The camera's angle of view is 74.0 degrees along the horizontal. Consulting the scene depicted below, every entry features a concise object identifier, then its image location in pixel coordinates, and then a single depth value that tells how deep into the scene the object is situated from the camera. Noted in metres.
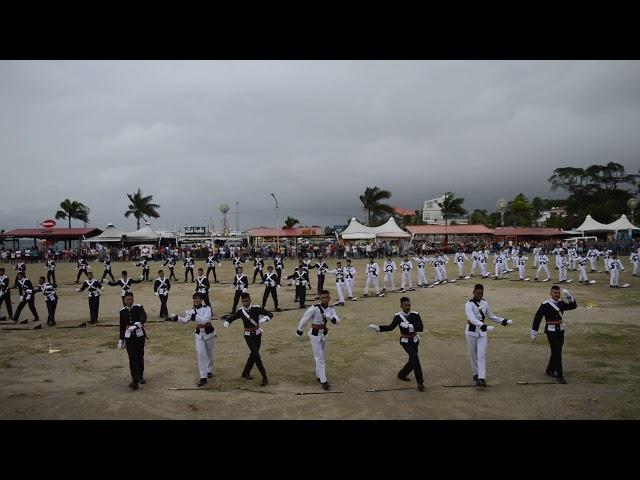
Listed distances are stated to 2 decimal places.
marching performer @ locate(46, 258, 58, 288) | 26.42
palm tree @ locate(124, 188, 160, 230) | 78.50
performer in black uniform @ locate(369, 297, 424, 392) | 9.14
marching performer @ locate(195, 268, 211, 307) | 17.21
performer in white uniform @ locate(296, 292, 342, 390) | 9.39
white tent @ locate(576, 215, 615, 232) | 56.19
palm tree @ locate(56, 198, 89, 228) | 79.44
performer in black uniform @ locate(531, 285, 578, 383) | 9.52
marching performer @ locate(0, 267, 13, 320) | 17.27
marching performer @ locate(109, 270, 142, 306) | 17.02
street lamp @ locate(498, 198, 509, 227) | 75.20
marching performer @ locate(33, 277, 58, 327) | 16.45
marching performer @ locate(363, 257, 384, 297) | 23.38
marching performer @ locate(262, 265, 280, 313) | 18.66
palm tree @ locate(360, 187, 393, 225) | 67.12
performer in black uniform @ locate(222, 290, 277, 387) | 9.73
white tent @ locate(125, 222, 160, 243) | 56.44
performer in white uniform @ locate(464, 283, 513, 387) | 9.28
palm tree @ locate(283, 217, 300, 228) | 74.69
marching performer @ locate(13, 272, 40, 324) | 17.00
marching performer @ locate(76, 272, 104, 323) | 16.88
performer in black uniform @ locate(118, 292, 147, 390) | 9.41
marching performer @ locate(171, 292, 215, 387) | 9.82
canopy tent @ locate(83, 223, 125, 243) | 54.59
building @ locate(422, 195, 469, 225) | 122.56
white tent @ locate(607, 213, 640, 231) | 56.02
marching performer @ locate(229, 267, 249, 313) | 17.18
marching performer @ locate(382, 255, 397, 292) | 24.86
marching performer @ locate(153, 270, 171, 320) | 16.89
